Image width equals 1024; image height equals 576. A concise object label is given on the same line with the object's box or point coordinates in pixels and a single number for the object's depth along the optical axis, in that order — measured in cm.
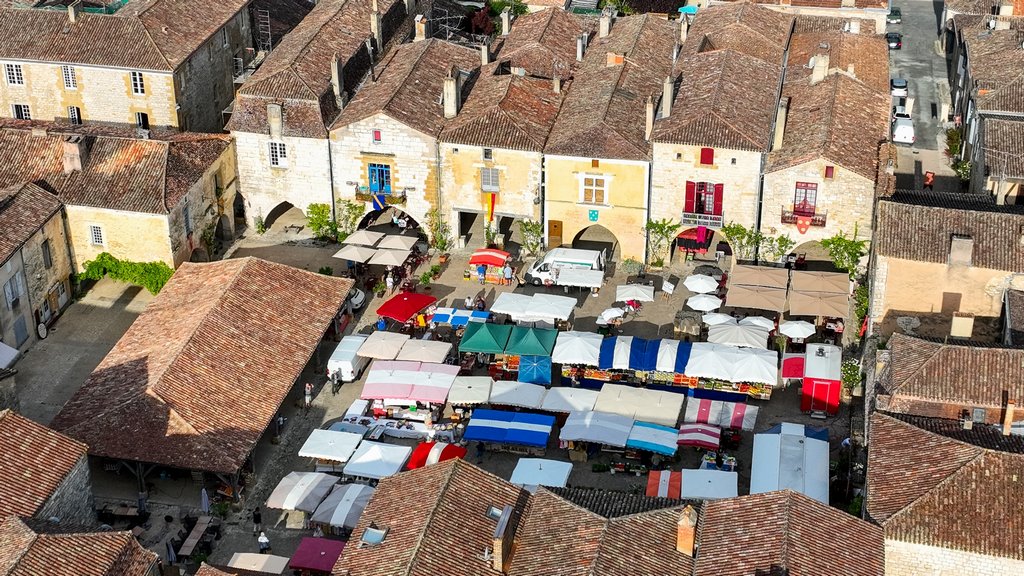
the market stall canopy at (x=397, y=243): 7144
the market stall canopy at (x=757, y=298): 6525
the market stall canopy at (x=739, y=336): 6272
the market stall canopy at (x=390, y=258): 7000
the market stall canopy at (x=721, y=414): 5812
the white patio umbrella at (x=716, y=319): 6450
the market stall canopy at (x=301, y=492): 5369
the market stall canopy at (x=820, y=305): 6450
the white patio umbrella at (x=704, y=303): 6631
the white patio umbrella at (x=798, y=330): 6366
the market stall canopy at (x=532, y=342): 6256
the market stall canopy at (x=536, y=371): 6191
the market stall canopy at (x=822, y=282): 6569
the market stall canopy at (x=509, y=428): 5725
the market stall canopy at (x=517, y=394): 5966
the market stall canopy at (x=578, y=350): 6194
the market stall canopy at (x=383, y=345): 6306
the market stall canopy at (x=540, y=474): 5400
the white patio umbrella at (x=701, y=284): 6775
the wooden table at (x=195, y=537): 5238
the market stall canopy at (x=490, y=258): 7062
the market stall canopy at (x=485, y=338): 6288
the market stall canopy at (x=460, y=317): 6588
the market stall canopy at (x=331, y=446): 5634
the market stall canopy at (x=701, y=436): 5658
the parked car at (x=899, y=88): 9076
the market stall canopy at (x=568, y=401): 5916
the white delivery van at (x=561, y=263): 7012
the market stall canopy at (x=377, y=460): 5516
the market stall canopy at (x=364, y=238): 7200
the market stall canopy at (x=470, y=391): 5978
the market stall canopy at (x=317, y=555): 4975
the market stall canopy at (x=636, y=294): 6719
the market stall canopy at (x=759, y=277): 6656
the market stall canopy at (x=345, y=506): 5234
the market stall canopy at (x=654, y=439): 5606
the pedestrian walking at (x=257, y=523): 5412
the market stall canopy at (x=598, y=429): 5675
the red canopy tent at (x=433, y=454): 5559
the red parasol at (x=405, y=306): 6588
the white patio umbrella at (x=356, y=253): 7038
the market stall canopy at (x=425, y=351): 6269
